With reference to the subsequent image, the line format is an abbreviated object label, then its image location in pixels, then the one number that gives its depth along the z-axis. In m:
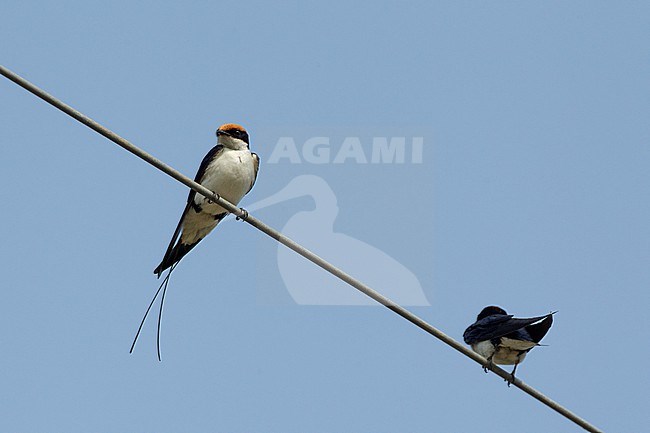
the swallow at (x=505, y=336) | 12.81
